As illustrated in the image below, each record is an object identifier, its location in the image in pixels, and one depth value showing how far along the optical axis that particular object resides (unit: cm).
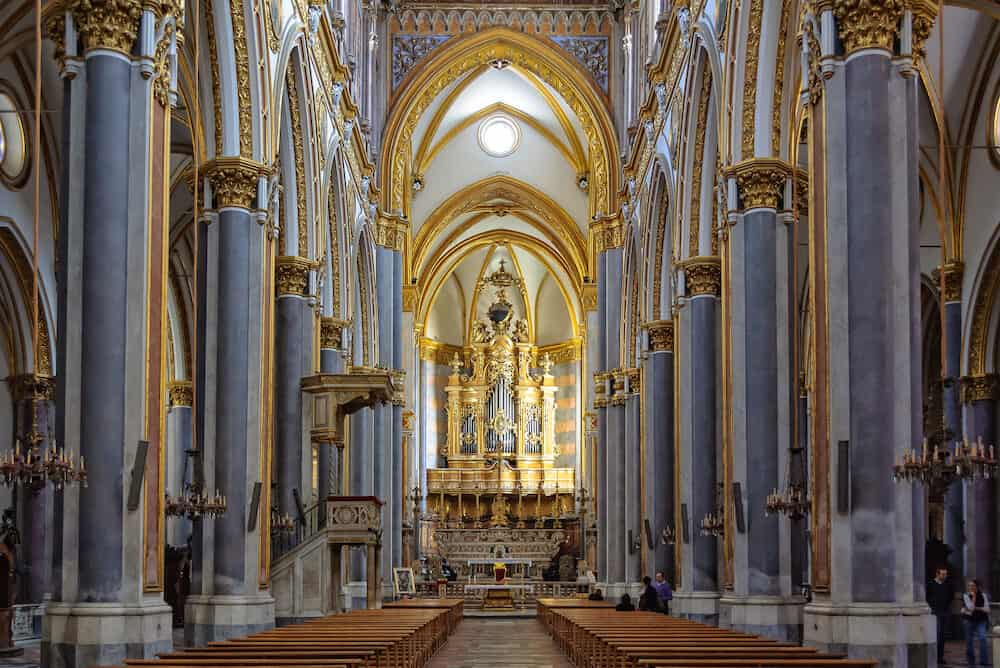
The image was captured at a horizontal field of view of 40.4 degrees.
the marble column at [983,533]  2330
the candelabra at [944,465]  1076
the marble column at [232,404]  1769
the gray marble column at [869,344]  1242
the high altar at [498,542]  4762
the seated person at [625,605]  2503
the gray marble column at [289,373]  2241
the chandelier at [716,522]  2072
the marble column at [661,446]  2716
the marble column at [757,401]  1808
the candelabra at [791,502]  1562
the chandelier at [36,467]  1029
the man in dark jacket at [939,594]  1674
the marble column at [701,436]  2259
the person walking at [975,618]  1678
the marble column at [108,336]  1198
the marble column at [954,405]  2436
